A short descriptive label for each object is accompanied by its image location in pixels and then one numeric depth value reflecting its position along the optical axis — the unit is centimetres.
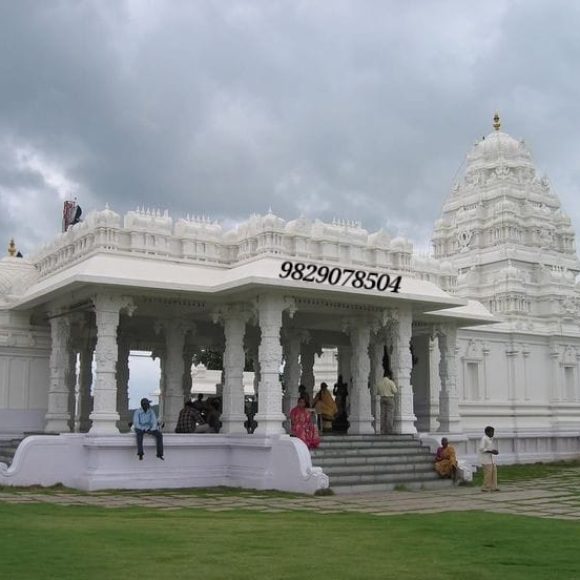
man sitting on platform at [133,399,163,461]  1647
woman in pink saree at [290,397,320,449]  1728
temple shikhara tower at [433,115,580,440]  2808
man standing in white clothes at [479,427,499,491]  1683
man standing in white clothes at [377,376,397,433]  1980
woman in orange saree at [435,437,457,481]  1780
